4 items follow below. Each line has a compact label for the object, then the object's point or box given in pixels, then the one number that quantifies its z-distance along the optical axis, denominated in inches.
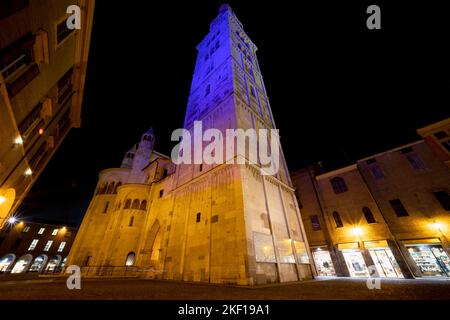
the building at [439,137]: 513.3
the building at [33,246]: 1295.5
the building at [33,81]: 283.6
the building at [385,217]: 507.2
